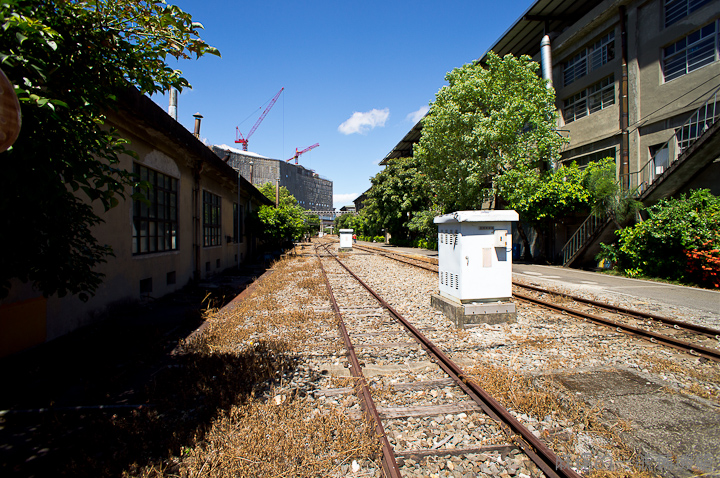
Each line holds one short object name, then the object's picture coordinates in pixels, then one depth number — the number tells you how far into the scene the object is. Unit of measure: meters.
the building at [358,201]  93.90
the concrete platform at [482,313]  6.71
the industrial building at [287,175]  127.38
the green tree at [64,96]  2.35
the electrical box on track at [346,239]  32.75
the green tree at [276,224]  21.12
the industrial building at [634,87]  13.46
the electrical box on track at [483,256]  6.73
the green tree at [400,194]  37.66
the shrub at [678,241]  10.89
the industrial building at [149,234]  5.34
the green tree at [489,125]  19.09
